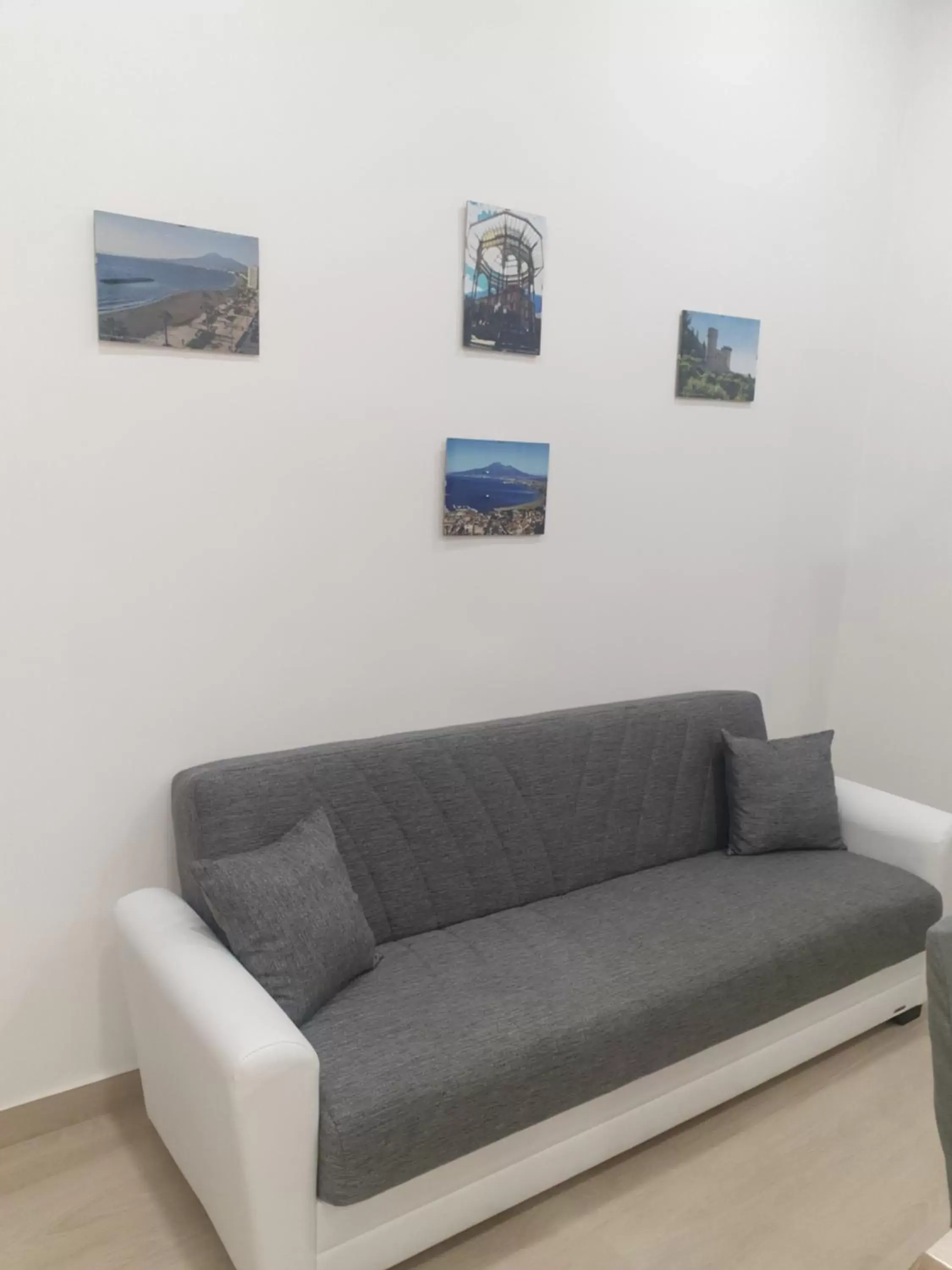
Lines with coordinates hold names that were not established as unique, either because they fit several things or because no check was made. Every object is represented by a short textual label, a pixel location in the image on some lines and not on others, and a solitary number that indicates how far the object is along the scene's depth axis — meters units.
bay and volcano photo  2.57
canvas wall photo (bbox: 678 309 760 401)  2.96
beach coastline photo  2.01
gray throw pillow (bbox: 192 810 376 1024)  1.88
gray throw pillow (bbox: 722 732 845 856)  2.82
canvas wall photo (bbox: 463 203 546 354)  2.49
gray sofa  1.80
